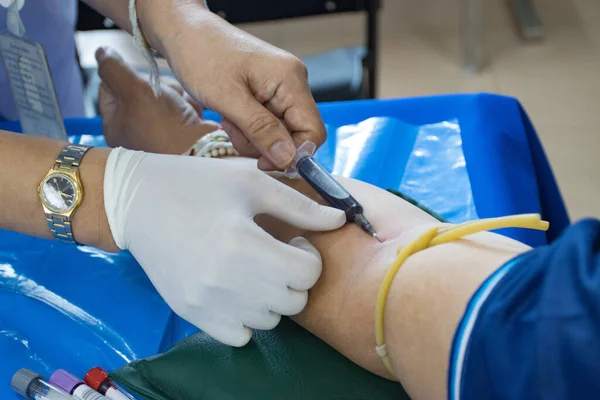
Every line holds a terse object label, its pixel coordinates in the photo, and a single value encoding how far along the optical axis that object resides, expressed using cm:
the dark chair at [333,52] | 170
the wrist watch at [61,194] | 92
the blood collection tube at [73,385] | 87
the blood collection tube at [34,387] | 88
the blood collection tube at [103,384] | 88
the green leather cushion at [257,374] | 81
